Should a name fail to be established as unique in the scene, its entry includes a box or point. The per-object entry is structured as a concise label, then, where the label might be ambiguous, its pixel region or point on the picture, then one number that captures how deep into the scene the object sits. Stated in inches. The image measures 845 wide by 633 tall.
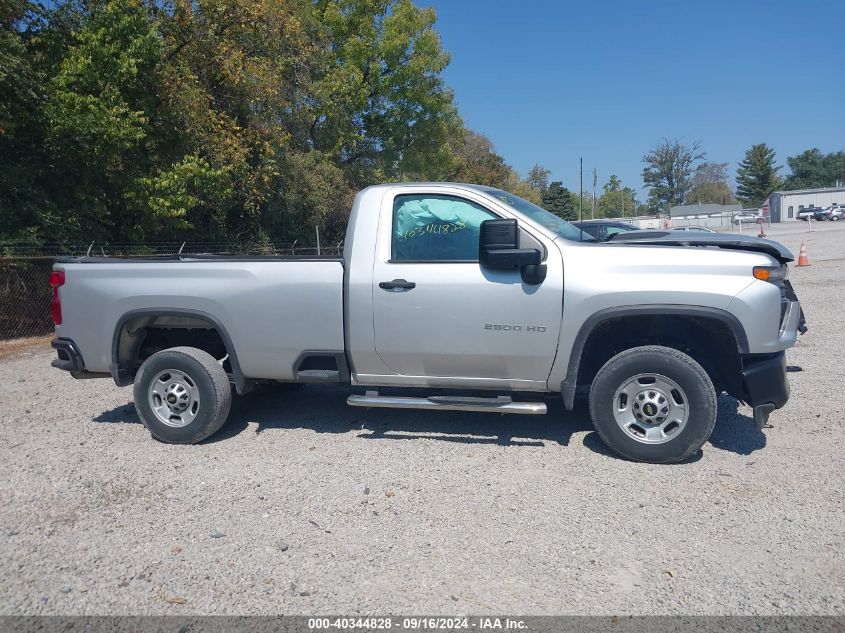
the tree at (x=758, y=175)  4057.6
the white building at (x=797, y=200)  3248.0
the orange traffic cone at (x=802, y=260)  745.6
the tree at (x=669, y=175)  4407.0
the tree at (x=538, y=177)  3312.0
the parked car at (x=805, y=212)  2842.0
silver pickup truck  189.3
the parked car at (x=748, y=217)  2681.3
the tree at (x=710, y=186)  4372.5
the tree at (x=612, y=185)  4389.8
